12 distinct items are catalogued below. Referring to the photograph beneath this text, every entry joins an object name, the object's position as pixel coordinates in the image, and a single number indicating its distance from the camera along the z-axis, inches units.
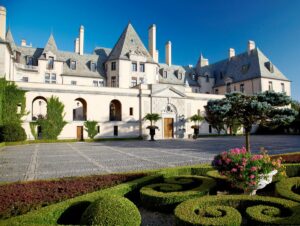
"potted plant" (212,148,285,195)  236.2
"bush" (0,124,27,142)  979.9
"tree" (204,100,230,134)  516.4
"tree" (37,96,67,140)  1204.5
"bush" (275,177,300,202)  219.5
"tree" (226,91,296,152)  497.7
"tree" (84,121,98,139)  1290.6
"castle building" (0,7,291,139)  1290.6
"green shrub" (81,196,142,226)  153.6
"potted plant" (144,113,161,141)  1298.2
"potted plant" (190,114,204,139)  1482.5
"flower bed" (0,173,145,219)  199.9
